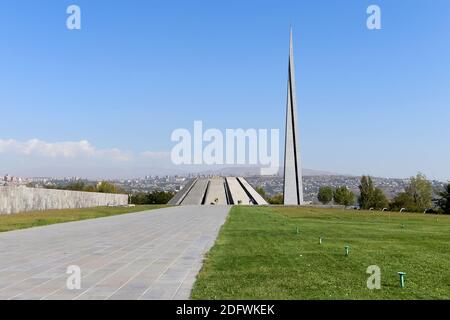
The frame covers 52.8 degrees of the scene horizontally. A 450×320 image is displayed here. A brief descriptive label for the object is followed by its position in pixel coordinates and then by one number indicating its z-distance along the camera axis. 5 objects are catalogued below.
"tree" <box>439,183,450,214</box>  59.52
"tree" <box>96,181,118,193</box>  107.31
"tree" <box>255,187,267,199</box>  124.81
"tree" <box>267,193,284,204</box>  105.26
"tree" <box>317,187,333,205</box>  103.30
